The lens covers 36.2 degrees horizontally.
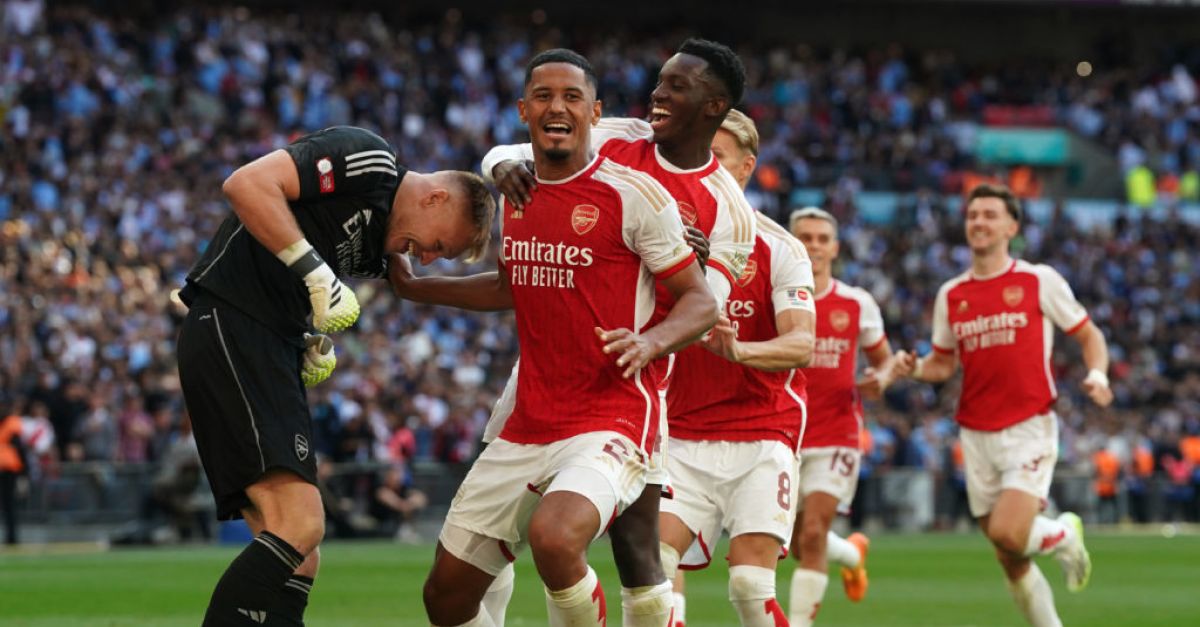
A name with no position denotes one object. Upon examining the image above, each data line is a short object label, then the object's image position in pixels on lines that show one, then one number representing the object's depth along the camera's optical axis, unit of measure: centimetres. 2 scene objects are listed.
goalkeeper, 679
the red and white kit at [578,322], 713
